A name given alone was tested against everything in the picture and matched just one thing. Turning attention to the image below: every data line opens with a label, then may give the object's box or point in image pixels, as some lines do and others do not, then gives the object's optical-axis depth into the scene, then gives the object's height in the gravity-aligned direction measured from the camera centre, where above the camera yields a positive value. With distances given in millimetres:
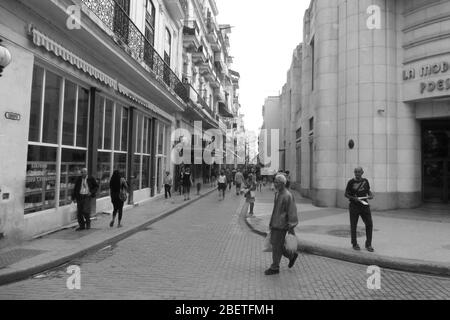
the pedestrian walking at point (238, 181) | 23170 -631
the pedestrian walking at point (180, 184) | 22006 -860
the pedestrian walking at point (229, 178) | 29230 -584
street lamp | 5508 +1620
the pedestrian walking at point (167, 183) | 18906 -685
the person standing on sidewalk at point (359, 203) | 7555 -608
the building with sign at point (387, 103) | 13562 +2713
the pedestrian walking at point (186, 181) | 18858 -567
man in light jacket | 6078 -813
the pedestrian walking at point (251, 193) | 13655 -798
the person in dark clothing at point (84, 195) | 9250 -675
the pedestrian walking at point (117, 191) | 9969 -600
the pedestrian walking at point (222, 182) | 20453 -659
